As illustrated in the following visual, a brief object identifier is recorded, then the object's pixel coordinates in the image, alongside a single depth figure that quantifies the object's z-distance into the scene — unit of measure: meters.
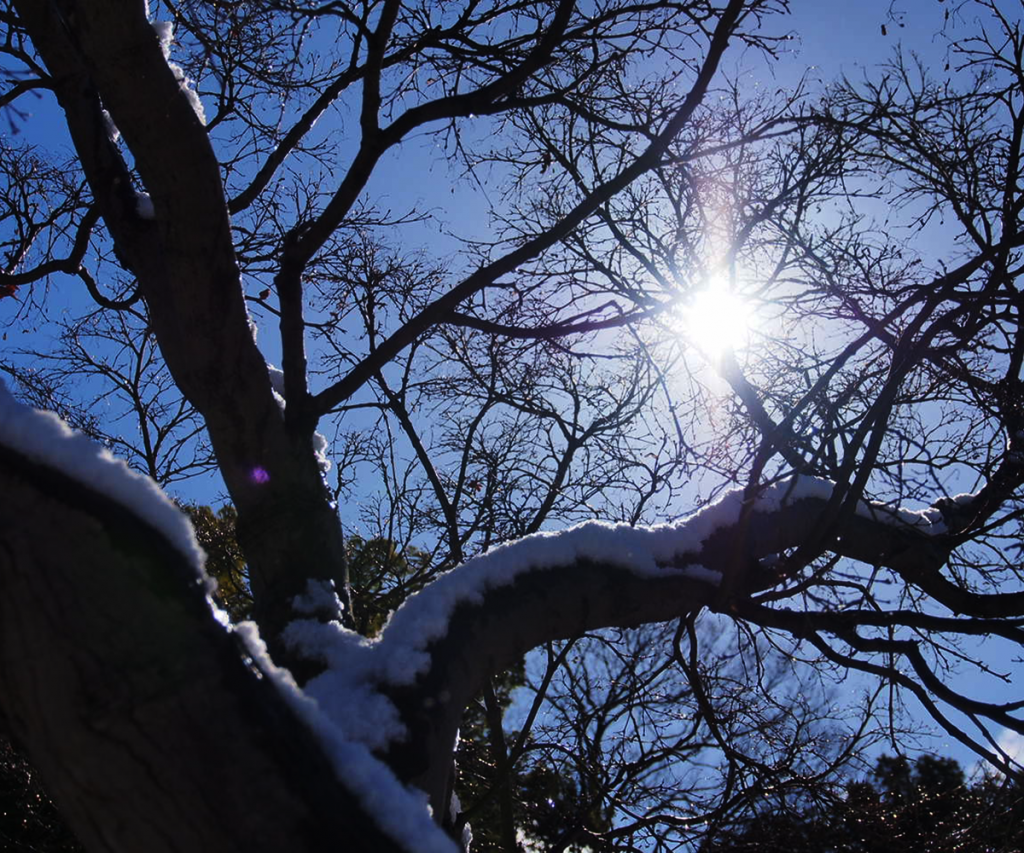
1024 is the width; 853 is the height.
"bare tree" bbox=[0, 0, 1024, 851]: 1.27
